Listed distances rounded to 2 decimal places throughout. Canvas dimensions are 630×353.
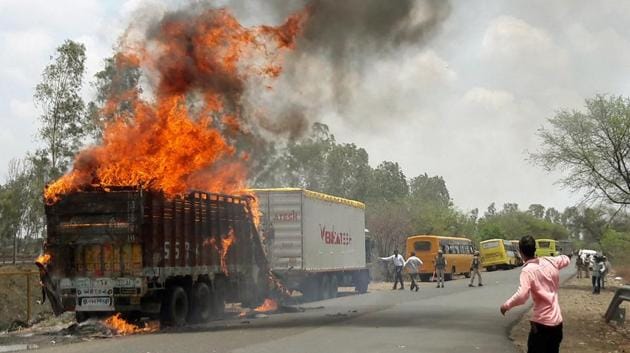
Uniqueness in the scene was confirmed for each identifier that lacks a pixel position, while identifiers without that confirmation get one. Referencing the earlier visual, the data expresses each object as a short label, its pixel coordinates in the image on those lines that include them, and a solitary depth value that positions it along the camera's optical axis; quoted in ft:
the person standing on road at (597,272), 90.33
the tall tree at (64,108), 100.99
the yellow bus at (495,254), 187.93
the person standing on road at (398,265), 99.35
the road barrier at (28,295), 59.16
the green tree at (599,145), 103.34
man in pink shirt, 20.45
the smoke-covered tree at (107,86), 82.69
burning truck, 47.21
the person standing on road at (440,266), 104.53
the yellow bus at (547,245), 235.61
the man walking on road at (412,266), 96.27
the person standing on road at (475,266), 104.63
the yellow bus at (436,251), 131.34
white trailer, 73.87
